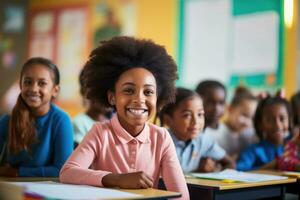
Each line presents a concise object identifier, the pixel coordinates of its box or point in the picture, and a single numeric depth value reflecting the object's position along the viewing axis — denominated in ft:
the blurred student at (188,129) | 7.75
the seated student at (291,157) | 8.00
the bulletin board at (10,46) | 18.62
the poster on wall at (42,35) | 20.54
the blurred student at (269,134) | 9.00
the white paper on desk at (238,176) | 6.25
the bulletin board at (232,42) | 13.98
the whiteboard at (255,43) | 13.97
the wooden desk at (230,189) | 5.56
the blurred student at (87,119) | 9.18
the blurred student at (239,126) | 10.37
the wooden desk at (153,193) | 4.22
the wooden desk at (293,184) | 7.12
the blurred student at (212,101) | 9.84
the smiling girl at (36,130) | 6.72
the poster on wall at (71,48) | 19.38
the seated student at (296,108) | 10.34
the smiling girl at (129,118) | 5.41
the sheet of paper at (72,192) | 4.00
